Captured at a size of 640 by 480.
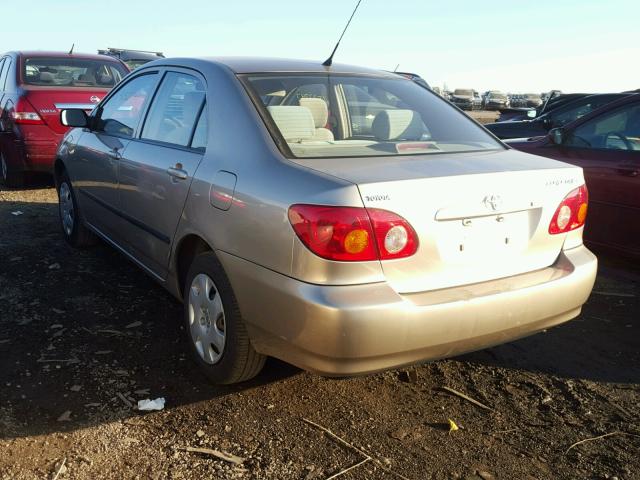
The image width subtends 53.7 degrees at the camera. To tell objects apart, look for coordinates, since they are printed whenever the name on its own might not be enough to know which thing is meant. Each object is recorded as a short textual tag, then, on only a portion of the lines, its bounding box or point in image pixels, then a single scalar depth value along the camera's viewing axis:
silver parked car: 2.46
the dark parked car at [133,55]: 14.55
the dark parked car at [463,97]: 38.88
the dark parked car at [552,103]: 10.79
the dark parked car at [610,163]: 4.74
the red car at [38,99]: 7.33
